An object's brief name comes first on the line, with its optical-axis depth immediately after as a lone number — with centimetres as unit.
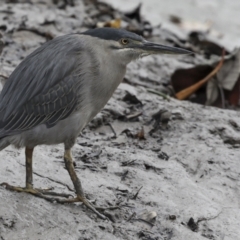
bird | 992
